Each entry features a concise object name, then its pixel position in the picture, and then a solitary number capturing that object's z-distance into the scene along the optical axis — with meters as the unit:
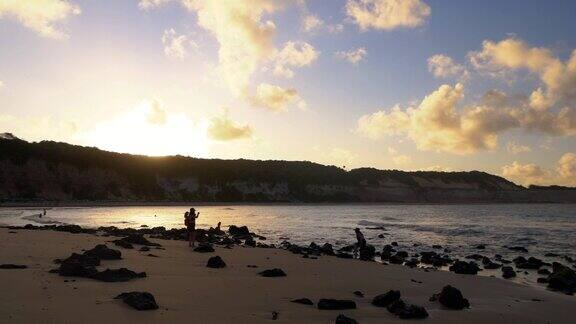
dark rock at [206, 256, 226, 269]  16.38
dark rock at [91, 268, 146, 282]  11.64
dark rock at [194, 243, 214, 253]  21.67
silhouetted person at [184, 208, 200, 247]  25.05
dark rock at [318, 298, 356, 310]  10.50
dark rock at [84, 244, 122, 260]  15.76
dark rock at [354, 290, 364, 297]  12.45
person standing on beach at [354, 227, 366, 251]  25.02
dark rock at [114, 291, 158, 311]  9.04
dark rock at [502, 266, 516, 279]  19.44
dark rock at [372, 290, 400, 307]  11.27
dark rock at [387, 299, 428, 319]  10.13
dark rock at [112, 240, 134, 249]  20.53
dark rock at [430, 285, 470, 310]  11.64
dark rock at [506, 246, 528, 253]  31.08
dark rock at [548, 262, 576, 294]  15.88
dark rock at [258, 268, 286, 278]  15.02
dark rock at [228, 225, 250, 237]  39.94
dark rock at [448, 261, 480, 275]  19.62
